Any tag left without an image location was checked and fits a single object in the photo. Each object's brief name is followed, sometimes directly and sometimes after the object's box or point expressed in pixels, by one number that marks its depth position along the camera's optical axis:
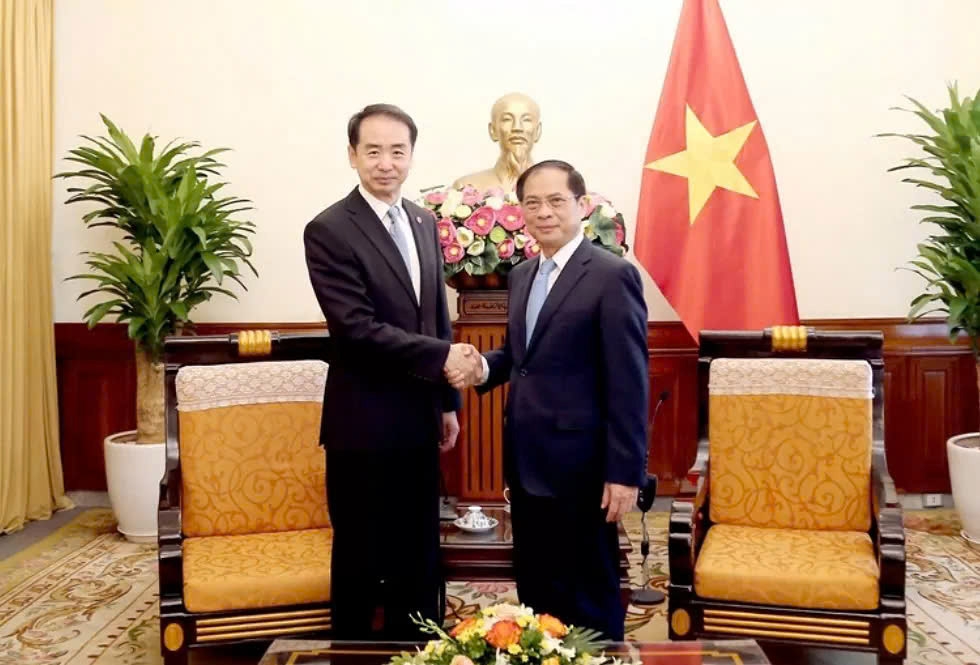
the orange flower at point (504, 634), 1.46
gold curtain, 4.16
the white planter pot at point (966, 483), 3.87
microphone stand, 3.07
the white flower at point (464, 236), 3.44
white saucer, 2.81
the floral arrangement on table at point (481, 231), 3.43
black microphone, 2.33
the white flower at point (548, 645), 1.46
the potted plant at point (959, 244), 3.88
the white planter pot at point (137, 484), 4.02
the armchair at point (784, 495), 2.44
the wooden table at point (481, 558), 2.65
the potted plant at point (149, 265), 4.02
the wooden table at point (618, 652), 1.84
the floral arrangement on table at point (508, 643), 1.46
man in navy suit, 2.14
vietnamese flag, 4.09
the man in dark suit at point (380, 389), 2.27
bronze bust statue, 3.81
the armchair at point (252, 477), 2.50
